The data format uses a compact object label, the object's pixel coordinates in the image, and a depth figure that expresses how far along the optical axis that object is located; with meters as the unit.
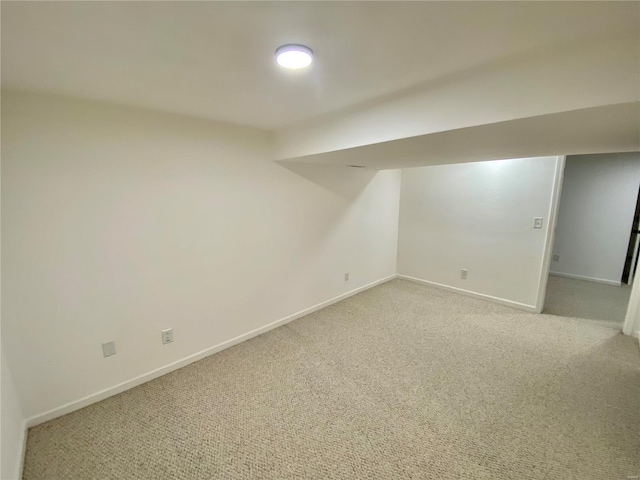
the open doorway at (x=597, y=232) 3.98
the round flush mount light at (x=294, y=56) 1.06
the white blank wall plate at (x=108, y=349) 1.90
